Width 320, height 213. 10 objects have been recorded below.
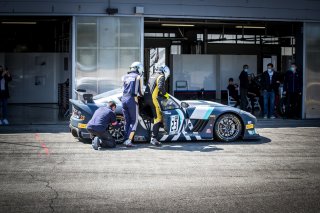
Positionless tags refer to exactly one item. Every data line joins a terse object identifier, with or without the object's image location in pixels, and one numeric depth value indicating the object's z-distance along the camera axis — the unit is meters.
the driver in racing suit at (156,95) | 12.55
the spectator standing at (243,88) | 20.77
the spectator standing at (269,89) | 19.72
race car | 12.66
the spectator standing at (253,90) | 22.37
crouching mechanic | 11.88
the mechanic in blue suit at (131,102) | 12.37
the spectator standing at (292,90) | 19.94
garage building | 18.83
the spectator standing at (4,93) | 17.22
